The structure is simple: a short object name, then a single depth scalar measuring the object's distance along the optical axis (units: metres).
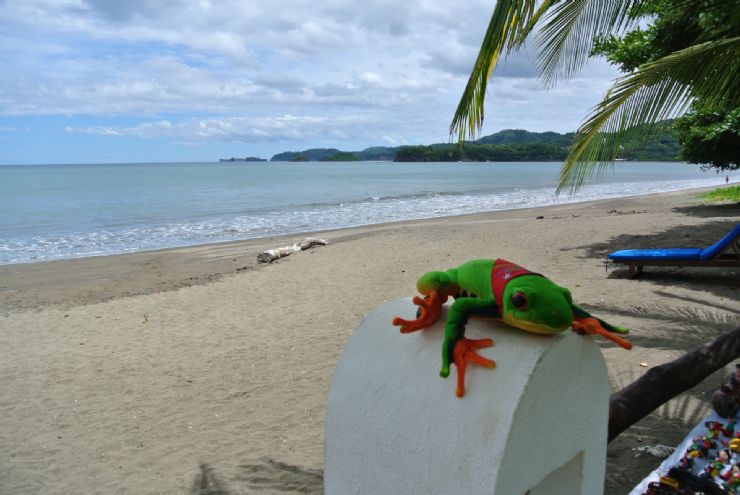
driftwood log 14.44
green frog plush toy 2.00
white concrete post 1.92
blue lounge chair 8.21
